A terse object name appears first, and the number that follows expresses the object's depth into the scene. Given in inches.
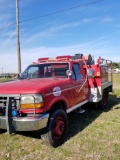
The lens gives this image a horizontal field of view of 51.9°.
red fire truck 94.6
